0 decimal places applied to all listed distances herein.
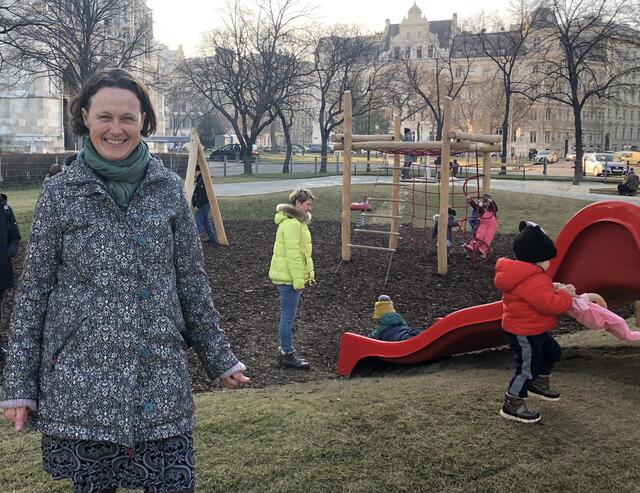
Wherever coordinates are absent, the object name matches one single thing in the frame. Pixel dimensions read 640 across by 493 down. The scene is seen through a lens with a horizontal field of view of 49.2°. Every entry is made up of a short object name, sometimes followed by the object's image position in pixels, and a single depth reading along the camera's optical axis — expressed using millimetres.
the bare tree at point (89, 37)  31500
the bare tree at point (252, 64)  38062
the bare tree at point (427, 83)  47078
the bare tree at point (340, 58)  42281
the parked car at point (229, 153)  55281
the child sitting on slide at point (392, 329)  6770
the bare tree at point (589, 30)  30328
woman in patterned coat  2322
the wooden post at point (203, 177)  12773
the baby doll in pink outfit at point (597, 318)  4508
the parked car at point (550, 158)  64625
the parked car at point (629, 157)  46688
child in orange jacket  4348
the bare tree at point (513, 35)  37503
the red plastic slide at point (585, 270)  5293
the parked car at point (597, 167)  37969
